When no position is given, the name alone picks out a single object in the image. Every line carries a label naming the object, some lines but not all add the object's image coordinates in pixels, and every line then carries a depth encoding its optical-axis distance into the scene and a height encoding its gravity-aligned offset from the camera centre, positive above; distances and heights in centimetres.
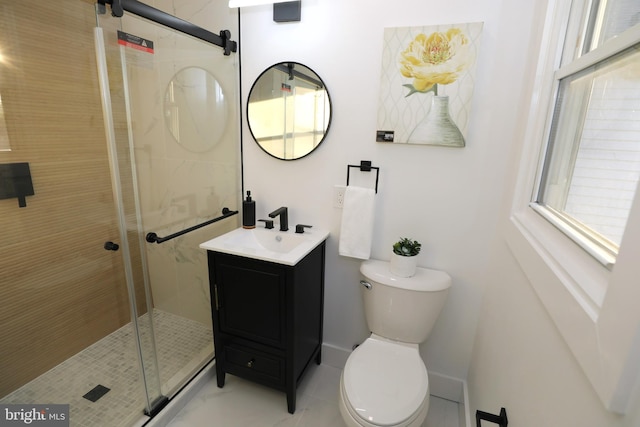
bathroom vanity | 152 -88
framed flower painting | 142 +32
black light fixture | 162 +69
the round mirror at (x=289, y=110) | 170 +19
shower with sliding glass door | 144 -29
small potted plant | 154 -53
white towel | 164 -39
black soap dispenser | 186 -40
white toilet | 120 -96
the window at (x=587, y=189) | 47 -9
